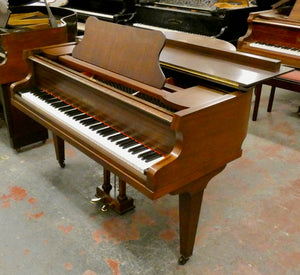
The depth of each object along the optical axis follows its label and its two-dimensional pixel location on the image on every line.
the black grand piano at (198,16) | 4.25
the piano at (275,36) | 3.86
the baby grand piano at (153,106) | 1.76
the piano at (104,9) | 5.04
